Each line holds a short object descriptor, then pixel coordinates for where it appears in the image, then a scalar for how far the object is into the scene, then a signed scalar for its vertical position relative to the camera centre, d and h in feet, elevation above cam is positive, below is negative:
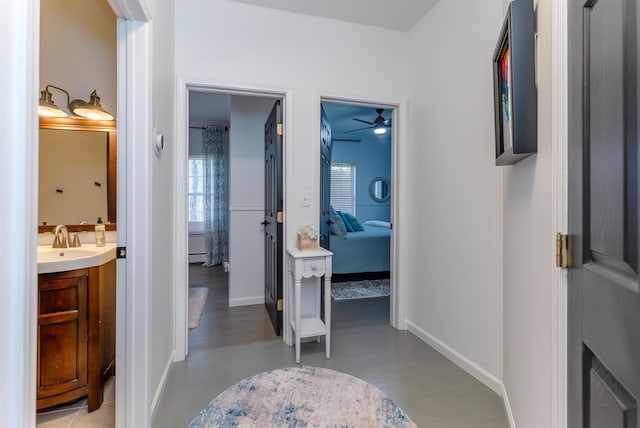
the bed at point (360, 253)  14.70 -1.78
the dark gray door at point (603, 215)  1.99 +0.01
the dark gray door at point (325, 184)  11.21 +1.26
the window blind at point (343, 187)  24.41 +2.26
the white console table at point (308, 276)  7.73 -1.56
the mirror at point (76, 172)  7.00 +1.01
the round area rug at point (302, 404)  3.16 -2.07
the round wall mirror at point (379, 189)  25.13 +2.15
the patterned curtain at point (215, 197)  19.49 +1.17
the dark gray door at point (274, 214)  8.94 +0.05
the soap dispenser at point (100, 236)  6.89 -0.45
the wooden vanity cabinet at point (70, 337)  5.41 -2.17
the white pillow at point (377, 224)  19.65 -0.54
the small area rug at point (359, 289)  12.96 -3.25
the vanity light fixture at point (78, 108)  6.74 +2.42
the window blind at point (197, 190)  20.06 +1.65
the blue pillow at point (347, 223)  16.85 -0.40
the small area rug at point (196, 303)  10.24 -3.36
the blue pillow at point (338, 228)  14.83 -0.59
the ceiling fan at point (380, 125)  15.87 +4.85
